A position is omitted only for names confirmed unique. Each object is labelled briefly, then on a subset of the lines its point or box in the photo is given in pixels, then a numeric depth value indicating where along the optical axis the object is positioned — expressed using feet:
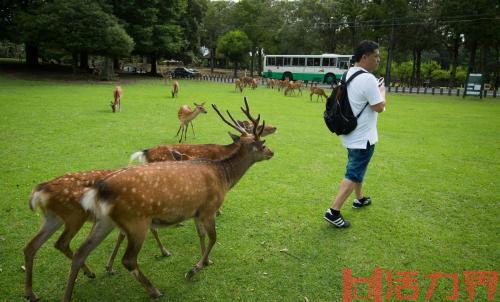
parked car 148.94
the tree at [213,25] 187.52
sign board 83.92
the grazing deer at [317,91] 71.08
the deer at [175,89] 65.81
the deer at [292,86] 81.98
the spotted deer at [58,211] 11.02
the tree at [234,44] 165.48
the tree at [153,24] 104.73
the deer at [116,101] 44.99
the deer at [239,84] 87.25
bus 122.21
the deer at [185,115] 31.64
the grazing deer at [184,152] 16.37
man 13.97
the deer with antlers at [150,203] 10.16
